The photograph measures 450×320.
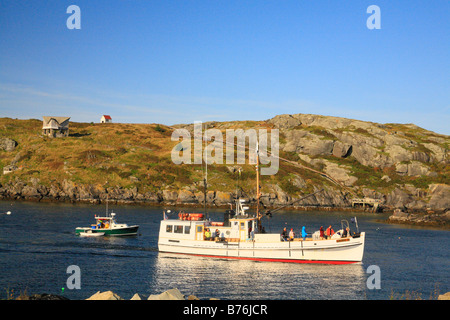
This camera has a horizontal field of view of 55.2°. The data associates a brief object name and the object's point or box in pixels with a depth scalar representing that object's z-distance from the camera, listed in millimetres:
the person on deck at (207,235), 52278
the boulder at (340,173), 146912
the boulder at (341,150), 170250
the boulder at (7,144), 140125
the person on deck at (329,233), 49778
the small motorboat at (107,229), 65125
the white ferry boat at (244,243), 48594
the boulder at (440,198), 127125
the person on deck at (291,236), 48906
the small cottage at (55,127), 155625
